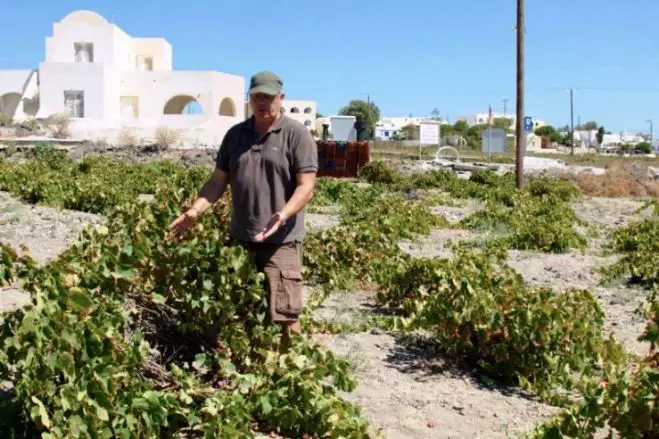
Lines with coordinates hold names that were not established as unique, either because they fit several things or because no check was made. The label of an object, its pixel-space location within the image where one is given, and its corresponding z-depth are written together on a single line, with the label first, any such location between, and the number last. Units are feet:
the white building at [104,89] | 129.80
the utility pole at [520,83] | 69.97
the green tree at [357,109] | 395.96
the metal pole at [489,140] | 100.06
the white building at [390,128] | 327.39
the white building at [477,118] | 501.56
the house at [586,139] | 373.40
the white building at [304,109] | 241.96
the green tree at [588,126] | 505.00
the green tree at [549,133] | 373.40
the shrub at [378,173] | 74.38
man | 14.40
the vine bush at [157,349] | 10.44
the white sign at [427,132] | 107.04
